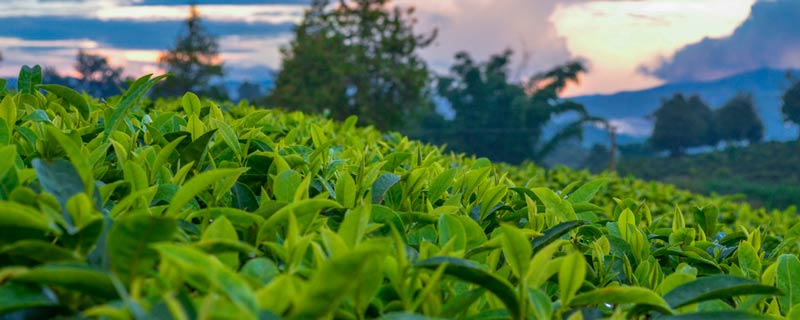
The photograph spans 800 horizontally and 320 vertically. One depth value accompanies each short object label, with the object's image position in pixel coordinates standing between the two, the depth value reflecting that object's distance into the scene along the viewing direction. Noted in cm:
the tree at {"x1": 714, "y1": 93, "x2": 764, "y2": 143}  5616
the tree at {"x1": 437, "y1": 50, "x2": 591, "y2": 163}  4816
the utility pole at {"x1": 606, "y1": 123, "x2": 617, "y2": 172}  2346
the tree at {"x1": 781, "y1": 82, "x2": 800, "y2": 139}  4781
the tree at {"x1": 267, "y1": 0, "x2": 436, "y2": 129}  3638
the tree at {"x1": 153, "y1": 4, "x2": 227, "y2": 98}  4912
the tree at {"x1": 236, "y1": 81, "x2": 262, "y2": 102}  9056
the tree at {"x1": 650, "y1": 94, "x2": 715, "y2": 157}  5500
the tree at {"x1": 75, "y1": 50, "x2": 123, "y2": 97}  6662
